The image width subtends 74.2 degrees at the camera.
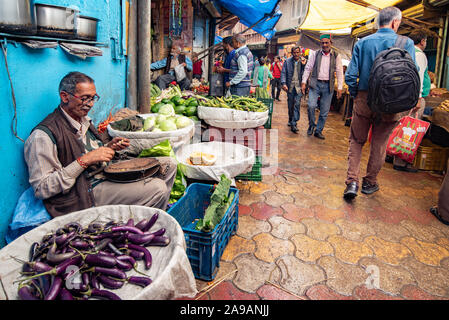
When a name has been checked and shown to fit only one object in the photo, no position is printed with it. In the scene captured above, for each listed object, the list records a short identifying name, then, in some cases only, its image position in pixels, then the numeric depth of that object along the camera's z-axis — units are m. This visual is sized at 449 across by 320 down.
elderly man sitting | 2.10
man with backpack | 3.26
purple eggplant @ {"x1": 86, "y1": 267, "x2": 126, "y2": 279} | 1.70
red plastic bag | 4.99
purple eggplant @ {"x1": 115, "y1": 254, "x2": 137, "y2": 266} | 1.80
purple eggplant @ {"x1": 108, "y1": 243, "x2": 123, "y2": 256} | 1.85
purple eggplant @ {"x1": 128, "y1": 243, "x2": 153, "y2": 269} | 1.82
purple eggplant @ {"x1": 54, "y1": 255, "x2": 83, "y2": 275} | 1.60
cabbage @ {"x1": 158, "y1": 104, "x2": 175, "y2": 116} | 4.25
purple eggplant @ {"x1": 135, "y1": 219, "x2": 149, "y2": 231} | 2.03
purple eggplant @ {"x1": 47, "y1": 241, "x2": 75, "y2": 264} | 1.67
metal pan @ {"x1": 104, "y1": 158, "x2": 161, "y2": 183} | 2.53
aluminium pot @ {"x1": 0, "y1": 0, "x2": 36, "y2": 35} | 1.88
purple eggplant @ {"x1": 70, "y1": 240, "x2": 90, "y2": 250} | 1.79
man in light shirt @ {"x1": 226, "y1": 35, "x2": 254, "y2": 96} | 5.79
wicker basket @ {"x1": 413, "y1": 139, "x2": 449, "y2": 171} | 5.29
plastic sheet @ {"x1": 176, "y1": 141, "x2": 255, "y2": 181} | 3.31
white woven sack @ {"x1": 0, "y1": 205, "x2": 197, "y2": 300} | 1.54
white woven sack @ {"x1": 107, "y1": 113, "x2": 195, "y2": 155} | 3.21
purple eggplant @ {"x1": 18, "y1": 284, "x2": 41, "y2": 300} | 1.49
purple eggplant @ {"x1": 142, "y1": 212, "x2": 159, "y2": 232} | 2.03
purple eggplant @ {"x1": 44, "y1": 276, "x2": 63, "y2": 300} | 1.48
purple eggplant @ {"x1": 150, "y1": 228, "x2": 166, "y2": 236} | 1.97
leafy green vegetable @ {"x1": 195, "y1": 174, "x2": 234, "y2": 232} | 2.29
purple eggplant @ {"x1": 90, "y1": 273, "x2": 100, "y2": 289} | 1.64
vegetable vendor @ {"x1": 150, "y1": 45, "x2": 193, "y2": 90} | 7.59
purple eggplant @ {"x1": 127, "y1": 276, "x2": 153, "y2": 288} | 1.68
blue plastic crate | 2.30
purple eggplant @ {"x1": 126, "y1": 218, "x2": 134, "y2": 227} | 2.04
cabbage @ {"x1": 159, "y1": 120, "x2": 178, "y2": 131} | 3.50
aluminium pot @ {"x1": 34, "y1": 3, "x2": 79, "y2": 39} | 2.32
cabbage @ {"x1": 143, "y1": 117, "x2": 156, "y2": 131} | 3.60
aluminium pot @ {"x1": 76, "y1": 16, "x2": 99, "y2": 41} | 2.85
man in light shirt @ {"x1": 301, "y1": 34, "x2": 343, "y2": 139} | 6.77
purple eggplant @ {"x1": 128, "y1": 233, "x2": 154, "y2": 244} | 1.91
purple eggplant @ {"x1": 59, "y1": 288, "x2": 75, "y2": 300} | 1.50
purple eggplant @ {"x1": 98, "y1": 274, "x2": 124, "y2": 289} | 1.67
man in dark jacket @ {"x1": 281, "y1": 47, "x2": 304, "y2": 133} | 7.90
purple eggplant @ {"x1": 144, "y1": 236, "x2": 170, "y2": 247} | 1.93
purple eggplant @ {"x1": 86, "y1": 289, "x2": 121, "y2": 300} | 1.58
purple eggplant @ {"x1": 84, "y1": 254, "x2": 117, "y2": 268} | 1.72
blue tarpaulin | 7.39
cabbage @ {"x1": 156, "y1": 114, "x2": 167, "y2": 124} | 3.67
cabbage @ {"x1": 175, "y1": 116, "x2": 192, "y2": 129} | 3.73
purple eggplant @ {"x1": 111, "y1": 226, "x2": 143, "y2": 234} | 1.97
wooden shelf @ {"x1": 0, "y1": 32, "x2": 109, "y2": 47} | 2.10
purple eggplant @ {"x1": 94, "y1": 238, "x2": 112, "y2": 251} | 1.81
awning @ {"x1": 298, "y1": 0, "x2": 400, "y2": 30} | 8.95
